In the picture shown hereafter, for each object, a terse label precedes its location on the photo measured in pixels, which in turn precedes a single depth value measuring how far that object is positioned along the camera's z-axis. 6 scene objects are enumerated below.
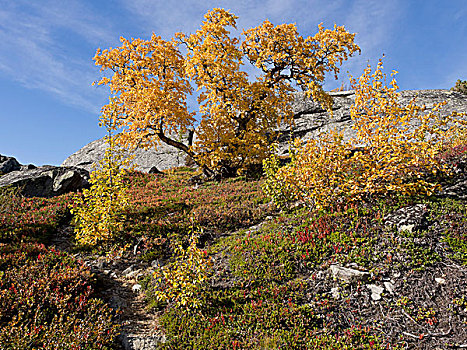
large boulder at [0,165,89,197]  18.78
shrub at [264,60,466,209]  8.82
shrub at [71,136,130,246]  10.22
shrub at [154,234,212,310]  6.80
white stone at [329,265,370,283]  6.96
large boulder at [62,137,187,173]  29.77
